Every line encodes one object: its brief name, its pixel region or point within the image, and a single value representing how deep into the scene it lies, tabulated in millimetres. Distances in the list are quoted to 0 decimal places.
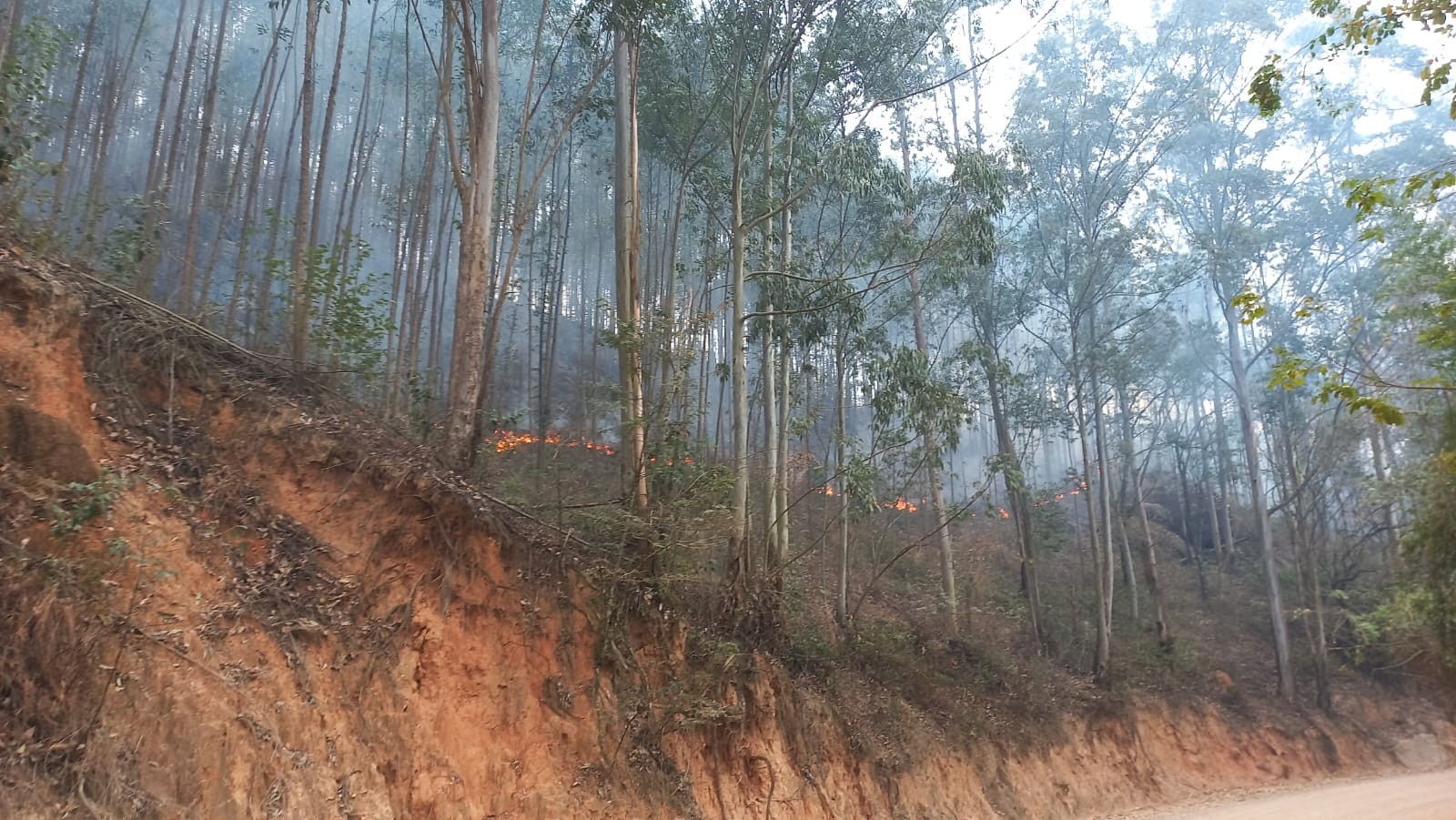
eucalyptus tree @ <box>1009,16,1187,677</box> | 18141
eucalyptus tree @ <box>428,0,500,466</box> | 8234
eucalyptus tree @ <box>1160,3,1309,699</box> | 21422
